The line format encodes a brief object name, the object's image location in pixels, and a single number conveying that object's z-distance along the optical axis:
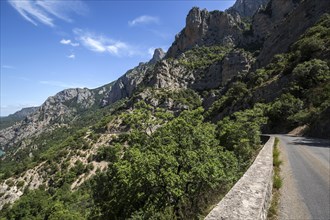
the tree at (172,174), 14.02
